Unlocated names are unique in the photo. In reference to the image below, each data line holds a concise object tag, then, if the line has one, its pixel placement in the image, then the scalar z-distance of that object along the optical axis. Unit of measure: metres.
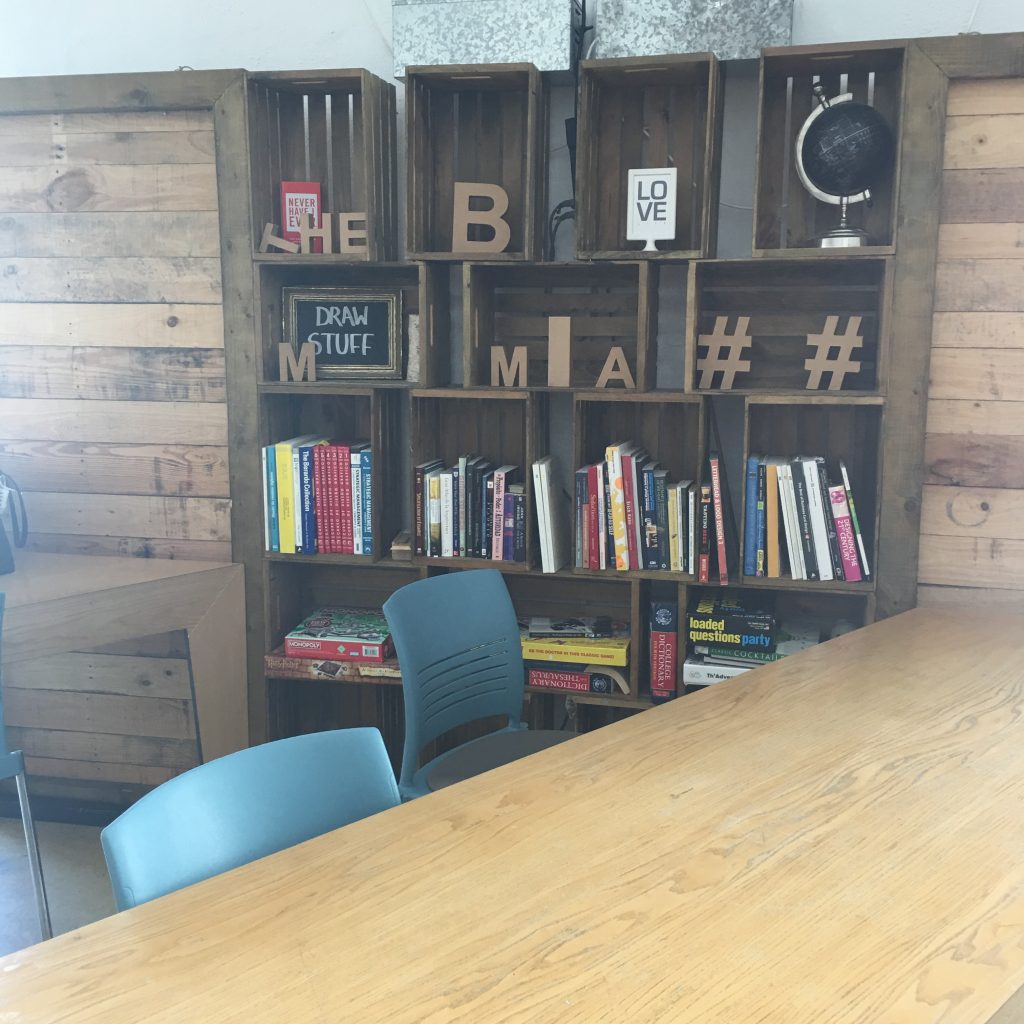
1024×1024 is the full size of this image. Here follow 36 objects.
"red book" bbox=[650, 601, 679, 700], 2.86
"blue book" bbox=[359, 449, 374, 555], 2.96
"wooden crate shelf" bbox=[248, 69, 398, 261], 2.84
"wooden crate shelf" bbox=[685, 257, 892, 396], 2.73
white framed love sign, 2.75
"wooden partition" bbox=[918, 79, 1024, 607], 2.51
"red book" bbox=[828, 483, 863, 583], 2.66
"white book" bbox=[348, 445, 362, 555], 2.96
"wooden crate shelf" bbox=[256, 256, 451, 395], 2.92
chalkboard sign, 3.05
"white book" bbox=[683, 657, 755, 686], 2.74
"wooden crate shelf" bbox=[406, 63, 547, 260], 2.83
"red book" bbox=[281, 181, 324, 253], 2.97
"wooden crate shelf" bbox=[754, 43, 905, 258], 2.63
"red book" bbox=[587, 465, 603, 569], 2.83
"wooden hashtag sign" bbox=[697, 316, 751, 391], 2.76
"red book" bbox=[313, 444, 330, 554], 2.97
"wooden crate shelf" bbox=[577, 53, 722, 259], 2.73
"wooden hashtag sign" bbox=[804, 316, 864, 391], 2.69
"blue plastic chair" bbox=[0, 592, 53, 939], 2.36
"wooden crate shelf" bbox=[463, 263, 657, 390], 2.87
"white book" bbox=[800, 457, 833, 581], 2.66
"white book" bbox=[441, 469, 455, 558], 2.92
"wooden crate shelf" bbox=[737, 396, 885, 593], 2.83
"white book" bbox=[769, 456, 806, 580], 2.68
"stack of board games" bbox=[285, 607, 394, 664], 2.96
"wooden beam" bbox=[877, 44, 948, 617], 2.51
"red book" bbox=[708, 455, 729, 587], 2.72
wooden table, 1.05
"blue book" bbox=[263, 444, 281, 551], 2.98
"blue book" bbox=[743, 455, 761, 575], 2.71
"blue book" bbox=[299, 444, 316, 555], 2.97
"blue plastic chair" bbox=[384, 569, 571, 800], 2.20
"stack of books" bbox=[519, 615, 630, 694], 2.88
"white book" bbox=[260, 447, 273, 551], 2.99
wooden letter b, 2.85
